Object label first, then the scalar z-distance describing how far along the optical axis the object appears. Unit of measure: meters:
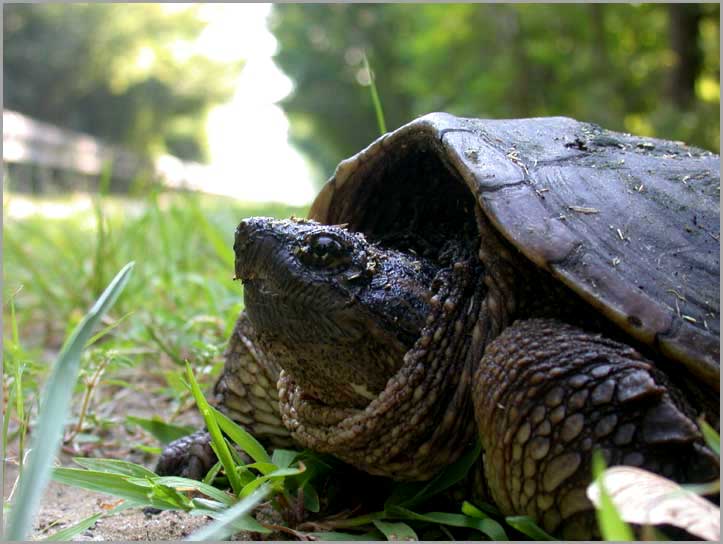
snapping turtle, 0.26
